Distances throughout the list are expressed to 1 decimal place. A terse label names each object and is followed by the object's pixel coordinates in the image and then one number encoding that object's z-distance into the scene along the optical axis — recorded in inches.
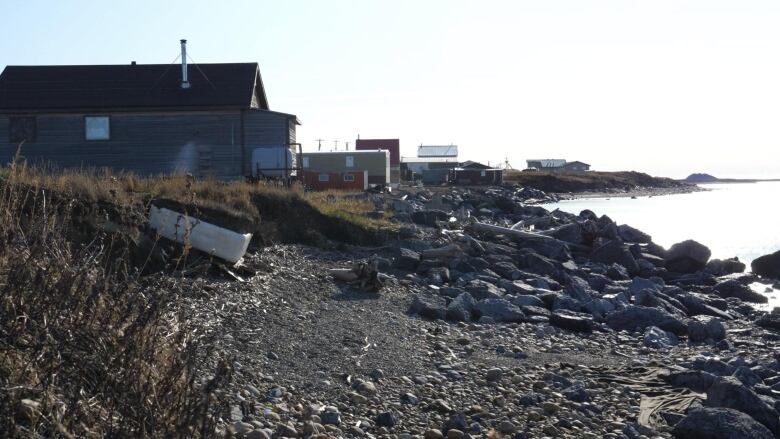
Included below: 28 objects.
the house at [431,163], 2876.5
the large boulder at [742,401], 322.3
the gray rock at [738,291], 821.2
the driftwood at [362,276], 493.4
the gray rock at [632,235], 1216.6
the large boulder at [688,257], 969.5
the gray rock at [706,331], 545.0
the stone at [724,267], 992.4
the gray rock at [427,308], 469.1
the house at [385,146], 3069.1
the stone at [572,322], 512.4
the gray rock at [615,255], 928.2
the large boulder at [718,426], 289.1
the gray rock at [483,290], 574.2
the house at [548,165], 5201.8
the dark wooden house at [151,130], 1253.7
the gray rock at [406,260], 626.3
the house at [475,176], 2840.6
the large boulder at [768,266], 1018.7
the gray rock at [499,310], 502.6
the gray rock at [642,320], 550.6
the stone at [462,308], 480.4
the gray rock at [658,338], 497.0
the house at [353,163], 2102.6
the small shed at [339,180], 1736.0
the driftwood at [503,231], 948.6
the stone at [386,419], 271.3
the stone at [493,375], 346.6
